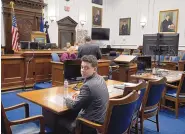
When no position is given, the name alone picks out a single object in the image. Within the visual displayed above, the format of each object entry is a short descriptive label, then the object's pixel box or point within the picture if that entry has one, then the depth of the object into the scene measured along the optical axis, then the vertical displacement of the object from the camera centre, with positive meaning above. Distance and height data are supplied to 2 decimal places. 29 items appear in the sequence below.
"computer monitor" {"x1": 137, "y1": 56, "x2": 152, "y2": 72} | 4.68 -0.33
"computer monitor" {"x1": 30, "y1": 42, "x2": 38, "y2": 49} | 6.41 +0.11
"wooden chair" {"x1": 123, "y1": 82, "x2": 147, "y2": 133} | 2.31 -0.56
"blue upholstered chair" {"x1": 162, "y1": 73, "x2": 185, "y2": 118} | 3.72 -0.90
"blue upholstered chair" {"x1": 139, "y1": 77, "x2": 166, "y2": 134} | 2.76 -0.71
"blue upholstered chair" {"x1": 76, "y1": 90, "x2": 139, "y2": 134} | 1.74 -0.62
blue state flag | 8.64 +1.00
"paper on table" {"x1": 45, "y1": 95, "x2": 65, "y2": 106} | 2.26 -0.63
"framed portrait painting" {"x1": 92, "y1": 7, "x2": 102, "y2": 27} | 11.17 +1.91
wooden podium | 5.03 -0.47
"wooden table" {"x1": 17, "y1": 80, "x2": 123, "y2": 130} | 2.12 -0.63
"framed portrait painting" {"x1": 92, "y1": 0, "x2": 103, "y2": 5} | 11.08 +2.77
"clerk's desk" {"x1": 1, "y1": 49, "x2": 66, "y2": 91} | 5.46 -0.60
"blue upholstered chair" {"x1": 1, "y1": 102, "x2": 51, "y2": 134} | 1.85 -0.83
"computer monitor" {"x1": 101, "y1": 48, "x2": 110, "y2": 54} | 11.30 -0.05
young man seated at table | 2.02 -0.51
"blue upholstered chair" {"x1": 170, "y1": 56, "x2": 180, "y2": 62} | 8.52 -0.40
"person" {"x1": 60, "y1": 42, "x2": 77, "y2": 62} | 5.47 -0.18
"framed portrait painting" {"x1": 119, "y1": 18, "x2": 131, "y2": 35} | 11.10 +1.37
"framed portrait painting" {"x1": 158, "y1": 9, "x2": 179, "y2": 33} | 9.36 +1.42
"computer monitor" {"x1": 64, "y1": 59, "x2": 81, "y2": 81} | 3.10 -0.33
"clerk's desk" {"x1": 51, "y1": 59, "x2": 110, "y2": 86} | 5.39 -0.71
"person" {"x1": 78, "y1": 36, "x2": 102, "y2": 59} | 5.02 +0.00
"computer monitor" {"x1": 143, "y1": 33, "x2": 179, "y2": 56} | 4.38 +0.14
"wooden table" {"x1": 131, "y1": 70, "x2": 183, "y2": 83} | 4.04 -0.59
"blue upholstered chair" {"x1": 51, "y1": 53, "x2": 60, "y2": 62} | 5.73 -0.25
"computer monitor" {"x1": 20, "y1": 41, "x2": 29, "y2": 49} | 6.37 +0.11
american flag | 6.60 +0.42
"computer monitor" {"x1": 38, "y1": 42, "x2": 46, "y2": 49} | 6.68 +0.12
